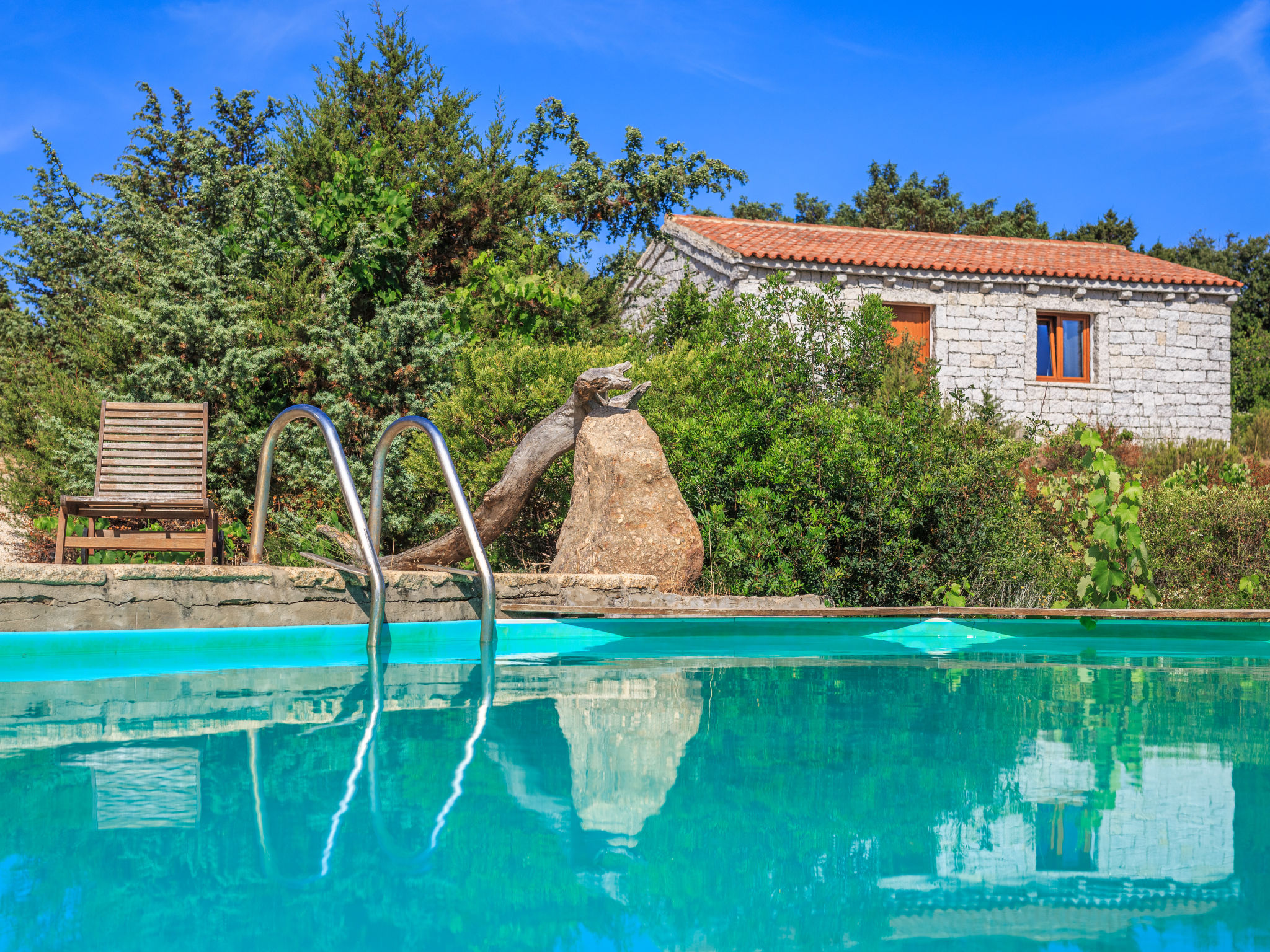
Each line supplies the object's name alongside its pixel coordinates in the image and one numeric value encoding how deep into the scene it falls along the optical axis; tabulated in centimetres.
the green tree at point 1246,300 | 2325
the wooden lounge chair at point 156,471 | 727
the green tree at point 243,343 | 918
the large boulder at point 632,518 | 583
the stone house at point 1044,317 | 1602
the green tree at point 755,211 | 3544
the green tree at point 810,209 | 3600
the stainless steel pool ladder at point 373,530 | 428
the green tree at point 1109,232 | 3078
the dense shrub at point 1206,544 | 748
